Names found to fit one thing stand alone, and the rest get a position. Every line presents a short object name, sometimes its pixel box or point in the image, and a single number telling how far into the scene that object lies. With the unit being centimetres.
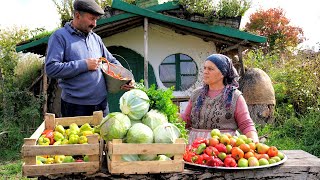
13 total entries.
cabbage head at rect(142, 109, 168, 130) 275
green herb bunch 292
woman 391
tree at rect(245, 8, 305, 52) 2514
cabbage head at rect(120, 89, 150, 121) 277
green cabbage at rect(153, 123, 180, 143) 266
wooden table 268
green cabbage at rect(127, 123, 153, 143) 261
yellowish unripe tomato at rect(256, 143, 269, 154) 296
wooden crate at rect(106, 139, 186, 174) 258
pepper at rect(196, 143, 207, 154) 290
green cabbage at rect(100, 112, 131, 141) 264
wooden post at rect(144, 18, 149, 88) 946
